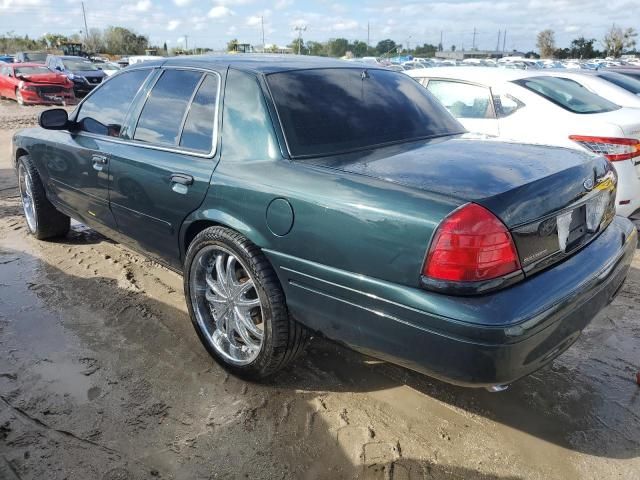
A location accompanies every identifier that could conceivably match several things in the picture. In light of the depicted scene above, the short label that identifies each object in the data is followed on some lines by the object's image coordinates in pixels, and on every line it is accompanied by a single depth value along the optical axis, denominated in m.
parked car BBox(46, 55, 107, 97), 19.44
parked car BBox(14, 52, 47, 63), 24.92
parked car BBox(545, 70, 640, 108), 6.79
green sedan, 2.02
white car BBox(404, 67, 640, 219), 4.84
